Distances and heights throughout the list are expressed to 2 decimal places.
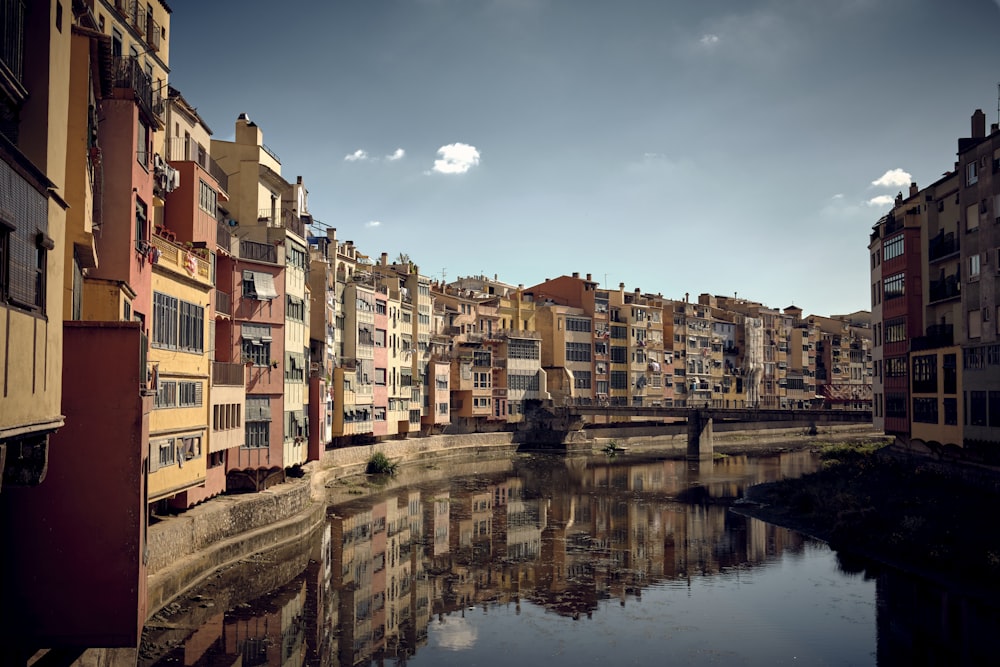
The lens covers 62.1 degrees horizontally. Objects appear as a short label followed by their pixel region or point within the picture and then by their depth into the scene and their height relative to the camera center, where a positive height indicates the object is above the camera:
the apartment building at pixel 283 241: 40.66 +6.70
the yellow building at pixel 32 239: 10.38 +1.83
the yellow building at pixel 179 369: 26.89 +0.22
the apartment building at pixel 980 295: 38.41 +4.06
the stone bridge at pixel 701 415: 79.38 -3.91
